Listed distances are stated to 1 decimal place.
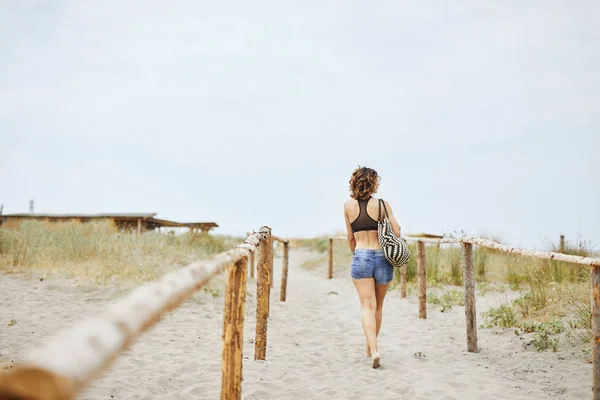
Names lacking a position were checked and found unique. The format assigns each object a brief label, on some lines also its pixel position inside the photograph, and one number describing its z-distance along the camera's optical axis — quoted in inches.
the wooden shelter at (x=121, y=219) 731.4
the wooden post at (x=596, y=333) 130.4
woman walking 199.9
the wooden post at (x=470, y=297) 226.1
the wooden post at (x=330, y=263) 541.7
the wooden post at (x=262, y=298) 203.6
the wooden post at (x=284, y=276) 384.8
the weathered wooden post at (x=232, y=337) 111.0
